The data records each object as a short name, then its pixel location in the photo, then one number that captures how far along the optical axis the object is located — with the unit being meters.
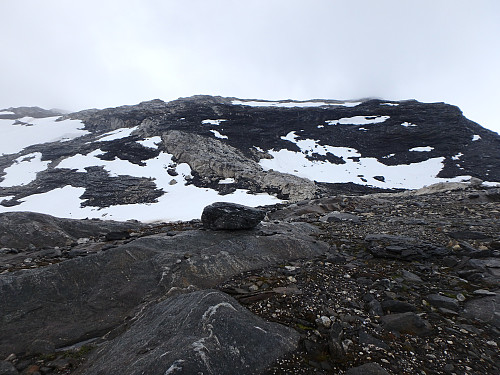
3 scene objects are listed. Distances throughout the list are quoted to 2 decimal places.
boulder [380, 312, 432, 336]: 4.51
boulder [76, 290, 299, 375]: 3.55
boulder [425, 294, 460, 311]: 5.14
